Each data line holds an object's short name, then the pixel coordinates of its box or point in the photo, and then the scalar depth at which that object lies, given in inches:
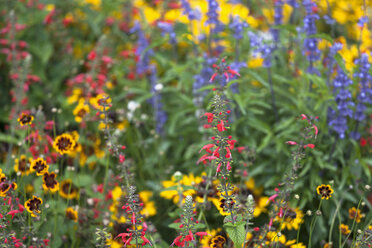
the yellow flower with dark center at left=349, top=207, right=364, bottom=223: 98.0
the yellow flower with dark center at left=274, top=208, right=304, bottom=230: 90.8
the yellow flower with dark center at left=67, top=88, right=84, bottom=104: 143.5
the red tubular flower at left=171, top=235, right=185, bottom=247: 76.2
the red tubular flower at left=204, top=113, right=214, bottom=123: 75.4
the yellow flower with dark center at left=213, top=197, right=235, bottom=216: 77.4
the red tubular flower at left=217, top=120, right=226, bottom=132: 73.8
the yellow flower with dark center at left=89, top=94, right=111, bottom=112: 90.6
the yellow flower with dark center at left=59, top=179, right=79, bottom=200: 113.9
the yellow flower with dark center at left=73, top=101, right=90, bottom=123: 118.0
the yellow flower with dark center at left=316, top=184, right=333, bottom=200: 84.7
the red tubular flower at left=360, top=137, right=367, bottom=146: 121.3
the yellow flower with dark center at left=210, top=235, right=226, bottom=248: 87.3
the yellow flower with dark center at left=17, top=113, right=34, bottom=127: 96.2
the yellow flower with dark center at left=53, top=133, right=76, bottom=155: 97.7
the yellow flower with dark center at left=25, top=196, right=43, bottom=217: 86.4
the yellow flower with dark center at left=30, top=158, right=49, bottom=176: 91.7
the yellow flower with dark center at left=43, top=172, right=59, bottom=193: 93.7
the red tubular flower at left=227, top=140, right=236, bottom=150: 77.3
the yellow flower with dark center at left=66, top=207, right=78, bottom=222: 104.0
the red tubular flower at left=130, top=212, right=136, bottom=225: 74.3
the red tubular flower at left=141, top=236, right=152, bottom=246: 77.4
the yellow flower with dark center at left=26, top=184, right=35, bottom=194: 124.4
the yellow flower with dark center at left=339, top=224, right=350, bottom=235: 96.1
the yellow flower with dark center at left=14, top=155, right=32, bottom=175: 103.1
